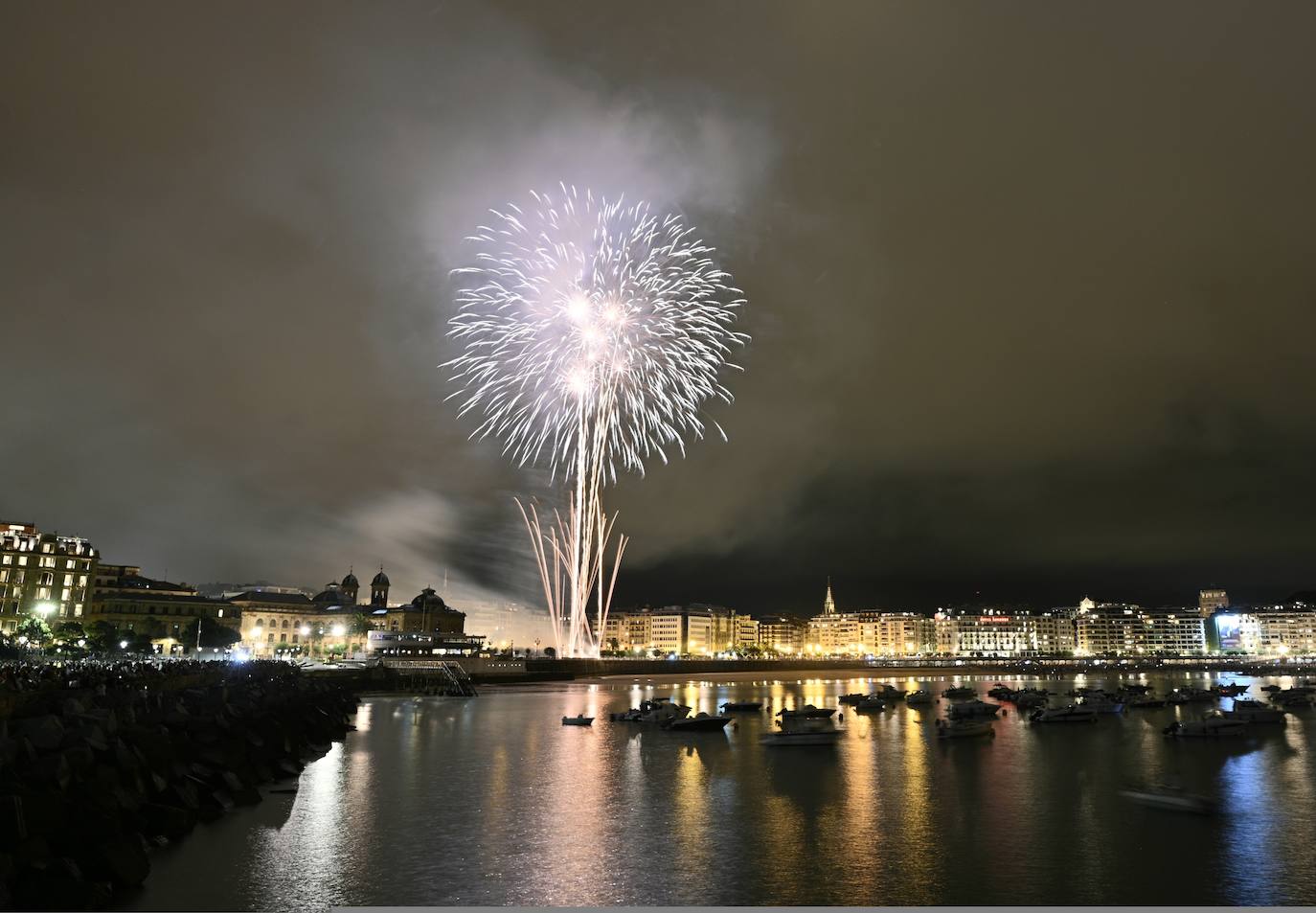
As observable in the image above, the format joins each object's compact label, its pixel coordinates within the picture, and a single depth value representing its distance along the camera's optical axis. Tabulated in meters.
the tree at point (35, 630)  82.21
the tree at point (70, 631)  84.19
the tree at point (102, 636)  86.94
